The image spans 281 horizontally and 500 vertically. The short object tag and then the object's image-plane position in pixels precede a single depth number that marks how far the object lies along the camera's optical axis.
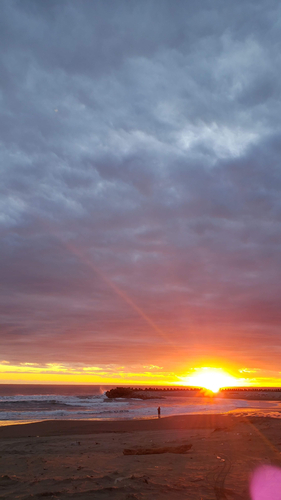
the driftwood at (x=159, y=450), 13.08
